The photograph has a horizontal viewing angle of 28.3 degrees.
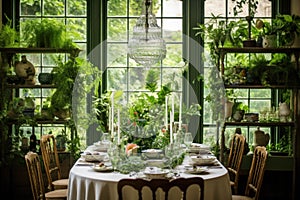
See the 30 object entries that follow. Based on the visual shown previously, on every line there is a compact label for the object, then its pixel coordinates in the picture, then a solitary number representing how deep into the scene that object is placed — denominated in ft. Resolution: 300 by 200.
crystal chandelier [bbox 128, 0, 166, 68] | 18.17
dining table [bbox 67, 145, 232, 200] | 14.23
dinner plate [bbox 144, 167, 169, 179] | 14.42
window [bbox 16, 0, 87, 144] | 22.99
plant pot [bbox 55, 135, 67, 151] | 21.85
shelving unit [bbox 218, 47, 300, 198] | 21.20
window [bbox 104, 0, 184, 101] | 23.17
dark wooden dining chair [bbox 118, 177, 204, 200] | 12.42
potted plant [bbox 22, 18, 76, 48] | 21.39
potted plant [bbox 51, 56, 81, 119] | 21.12
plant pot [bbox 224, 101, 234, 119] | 21.45
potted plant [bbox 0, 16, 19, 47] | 21.31
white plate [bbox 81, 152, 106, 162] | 16.99
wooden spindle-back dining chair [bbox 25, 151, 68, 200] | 15.74
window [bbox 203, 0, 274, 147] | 23.07
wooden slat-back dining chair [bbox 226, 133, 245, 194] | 18.84
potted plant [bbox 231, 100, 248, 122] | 21.59
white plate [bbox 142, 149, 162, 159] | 16.57
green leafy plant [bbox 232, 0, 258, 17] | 22.15
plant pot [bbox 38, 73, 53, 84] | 21.45
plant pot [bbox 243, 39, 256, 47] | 21.33
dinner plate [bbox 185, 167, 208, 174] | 15.37
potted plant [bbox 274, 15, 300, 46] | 21.39
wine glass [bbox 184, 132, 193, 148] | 16.98
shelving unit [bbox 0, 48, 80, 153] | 21.16
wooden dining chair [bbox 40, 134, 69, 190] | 18.44
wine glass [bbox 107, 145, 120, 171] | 15.70
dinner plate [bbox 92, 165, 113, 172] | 15.52
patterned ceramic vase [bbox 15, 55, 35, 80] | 21.43
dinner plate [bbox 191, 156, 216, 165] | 16.65
